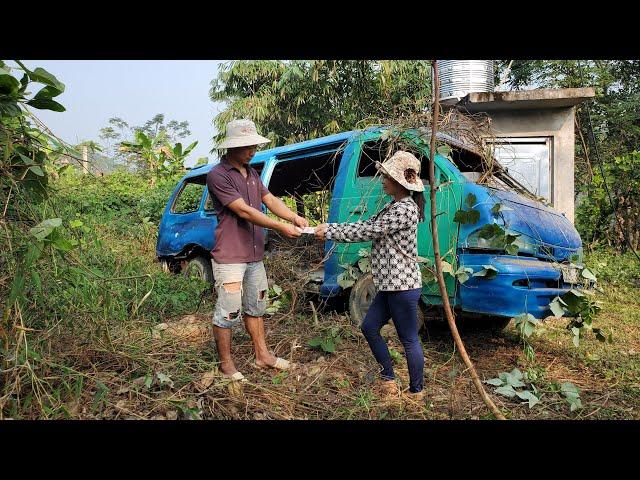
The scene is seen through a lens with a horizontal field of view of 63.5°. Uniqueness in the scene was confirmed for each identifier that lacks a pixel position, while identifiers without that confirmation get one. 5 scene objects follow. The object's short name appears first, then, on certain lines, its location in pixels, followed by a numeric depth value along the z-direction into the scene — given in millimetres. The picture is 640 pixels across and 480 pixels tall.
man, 3682
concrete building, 8164
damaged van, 3963
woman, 3424
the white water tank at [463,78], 8414
